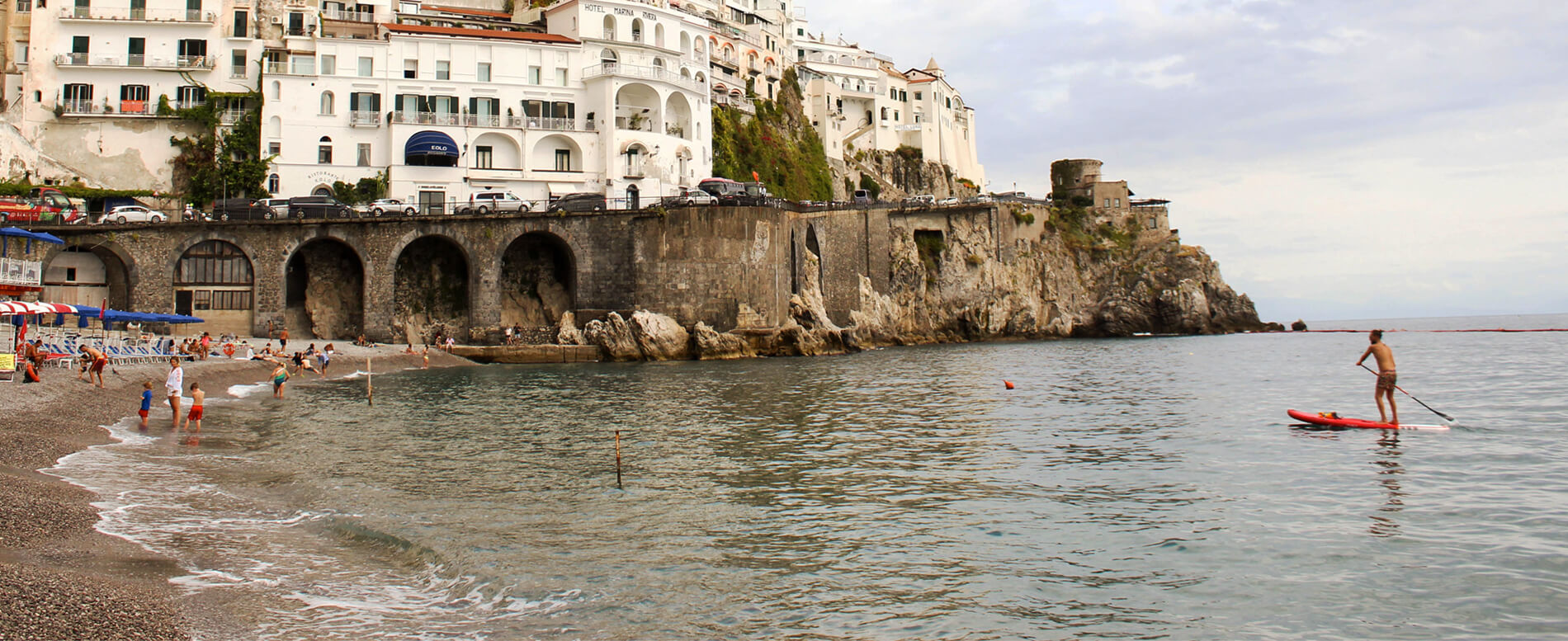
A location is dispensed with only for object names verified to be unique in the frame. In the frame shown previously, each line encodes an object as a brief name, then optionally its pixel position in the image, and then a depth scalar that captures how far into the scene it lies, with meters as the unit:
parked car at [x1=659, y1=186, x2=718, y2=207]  48.34
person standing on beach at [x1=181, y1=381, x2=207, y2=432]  20.48
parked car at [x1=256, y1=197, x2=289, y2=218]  45.28
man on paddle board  19.91
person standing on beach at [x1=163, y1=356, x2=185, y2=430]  20.72
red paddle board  21.08
